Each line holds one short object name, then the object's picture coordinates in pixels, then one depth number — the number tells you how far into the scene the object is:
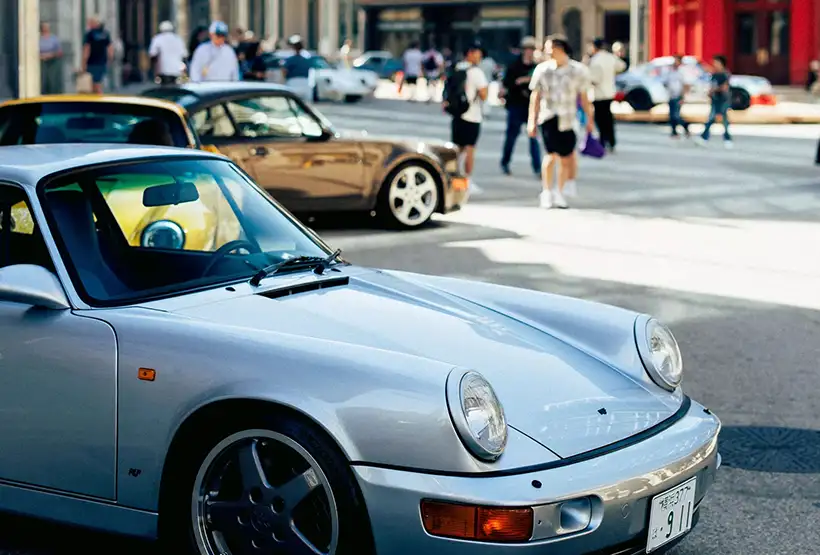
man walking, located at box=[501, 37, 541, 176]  18.25
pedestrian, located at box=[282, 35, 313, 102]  33.66
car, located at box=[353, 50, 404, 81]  65.19
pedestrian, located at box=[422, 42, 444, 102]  47.22
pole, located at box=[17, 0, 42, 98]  14.75
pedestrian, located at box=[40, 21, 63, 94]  28.83
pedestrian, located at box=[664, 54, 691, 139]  25.89
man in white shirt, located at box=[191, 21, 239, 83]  19.14
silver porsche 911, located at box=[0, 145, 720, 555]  3.81
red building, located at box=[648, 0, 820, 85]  47.69
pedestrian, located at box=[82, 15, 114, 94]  27.70
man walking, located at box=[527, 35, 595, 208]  14.80
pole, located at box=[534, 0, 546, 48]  64.00
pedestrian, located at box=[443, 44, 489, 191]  16.89
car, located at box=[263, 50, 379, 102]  39.53
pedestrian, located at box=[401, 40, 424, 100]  48.00
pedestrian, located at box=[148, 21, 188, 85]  23.09
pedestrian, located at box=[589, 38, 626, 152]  21.28
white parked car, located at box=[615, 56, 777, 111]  34.06
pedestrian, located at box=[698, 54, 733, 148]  24.80
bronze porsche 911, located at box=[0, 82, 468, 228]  12.02
